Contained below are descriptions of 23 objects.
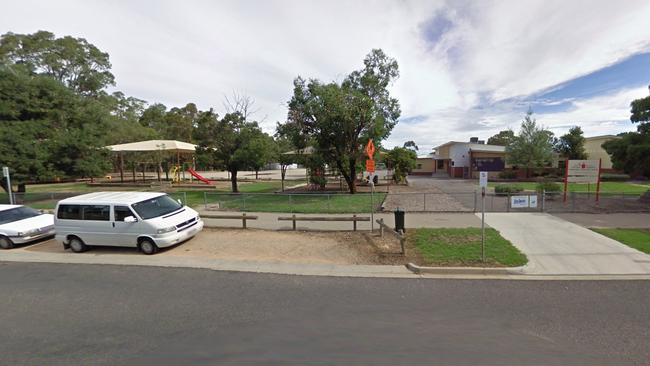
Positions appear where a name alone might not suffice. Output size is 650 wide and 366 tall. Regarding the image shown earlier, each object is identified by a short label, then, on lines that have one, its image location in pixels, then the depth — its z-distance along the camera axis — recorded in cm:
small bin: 877
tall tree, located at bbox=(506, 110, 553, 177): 3073
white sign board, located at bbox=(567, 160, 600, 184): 1463
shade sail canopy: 2661
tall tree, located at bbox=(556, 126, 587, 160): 3741
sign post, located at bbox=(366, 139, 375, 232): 913
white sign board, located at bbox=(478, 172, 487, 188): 678
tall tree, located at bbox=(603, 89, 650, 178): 1362
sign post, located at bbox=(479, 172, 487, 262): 675
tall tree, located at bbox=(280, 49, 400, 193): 1852
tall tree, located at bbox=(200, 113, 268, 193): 1930
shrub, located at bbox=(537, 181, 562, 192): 1651
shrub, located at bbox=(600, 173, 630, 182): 2977
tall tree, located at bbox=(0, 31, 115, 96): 3391
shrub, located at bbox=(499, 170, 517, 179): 3247
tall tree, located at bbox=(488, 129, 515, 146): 6853
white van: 796
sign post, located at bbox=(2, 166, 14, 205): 1296
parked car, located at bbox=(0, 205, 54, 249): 899
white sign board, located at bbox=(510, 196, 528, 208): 1249
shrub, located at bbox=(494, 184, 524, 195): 1772
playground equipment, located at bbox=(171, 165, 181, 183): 2841
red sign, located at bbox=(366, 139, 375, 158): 910
